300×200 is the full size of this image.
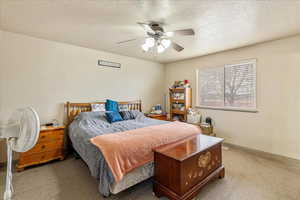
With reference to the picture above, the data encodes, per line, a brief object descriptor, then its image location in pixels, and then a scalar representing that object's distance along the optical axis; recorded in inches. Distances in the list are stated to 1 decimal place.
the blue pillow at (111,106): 141.2
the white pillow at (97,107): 134.4
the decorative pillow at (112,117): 121.9
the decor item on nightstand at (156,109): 179.5
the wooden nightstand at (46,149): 96.6
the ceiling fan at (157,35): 83.3
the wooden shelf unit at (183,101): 168.1
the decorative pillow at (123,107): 152.7
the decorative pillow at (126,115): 133.6
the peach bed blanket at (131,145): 64.3
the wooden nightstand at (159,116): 168.2
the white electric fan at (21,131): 52.7
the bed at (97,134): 65.8
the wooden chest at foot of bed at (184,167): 63.4
